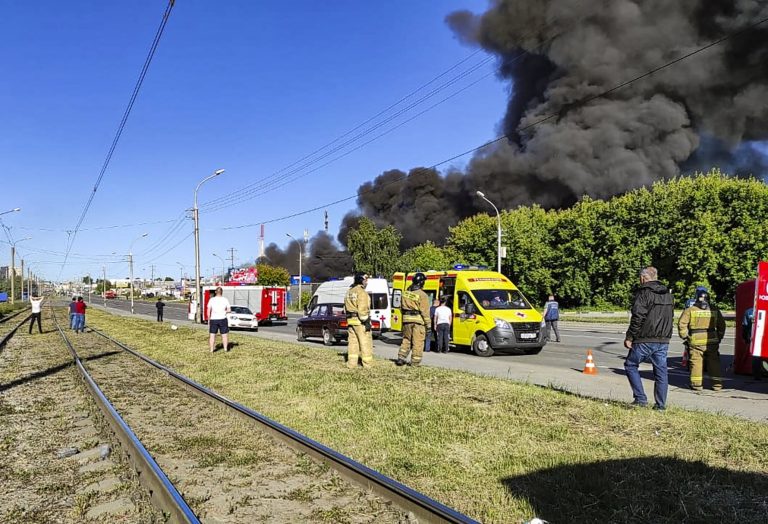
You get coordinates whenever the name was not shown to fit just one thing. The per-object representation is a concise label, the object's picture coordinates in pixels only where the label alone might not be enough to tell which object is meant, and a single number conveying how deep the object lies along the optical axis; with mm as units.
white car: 30562
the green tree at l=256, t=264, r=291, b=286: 89375
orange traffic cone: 11938
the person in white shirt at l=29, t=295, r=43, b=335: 23638
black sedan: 20766
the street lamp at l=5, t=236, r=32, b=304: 63741
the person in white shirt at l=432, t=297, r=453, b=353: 16609
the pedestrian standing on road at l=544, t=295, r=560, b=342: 20500
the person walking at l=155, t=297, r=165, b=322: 36875
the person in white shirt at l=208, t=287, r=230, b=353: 14609
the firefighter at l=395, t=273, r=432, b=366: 11883
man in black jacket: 7535
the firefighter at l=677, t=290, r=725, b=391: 9867
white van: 23969
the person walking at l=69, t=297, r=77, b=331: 26377
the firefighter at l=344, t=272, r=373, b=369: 11422
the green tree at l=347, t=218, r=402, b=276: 61125
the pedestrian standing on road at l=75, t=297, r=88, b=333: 25906
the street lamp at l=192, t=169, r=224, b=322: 34253
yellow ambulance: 15898
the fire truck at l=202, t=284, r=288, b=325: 37562
